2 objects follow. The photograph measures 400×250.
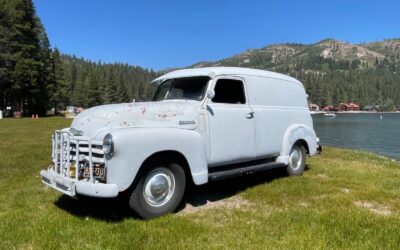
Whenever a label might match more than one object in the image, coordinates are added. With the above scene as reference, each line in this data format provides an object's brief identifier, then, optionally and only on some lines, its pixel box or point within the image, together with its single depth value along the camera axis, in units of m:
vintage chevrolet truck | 6.32
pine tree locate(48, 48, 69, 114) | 71.31
